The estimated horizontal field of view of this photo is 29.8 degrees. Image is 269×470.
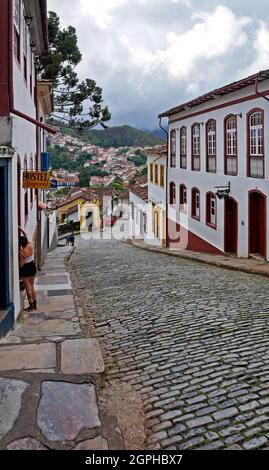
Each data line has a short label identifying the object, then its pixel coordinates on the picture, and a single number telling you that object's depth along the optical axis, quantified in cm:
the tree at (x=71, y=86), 2784
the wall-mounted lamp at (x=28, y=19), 1087
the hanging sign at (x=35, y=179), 934
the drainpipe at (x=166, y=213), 2782
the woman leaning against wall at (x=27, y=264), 807
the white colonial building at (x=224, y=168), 1617
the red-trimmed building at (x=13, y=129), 661
